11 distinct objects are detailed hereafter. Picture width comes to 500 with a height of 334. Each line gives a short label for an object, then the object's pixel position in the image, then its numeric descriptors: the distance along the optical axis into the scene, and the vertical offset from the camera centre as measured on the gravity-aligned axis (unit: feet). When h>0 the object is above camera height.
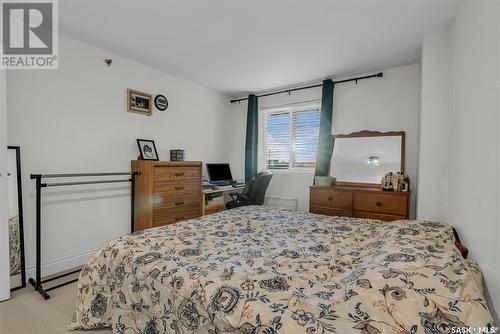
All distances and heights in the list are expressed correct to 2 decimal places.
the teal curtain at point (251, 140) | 14.11 +1.13
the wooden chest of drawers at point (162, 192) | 9.60 -1.44
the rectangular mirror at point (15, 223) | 7.09 -2.00
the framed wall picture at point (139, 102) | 10.05 +2.35
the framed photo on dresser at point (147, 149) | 10.34 +0.36
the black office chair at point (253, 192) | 11.35 -1.55
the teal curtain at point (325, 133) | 11.68 +1.34
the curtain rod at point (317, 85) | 10.72 +3.81
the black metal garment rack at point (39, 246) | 6.84 -2.60
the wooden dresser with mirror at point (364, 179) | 9.38 -0.84
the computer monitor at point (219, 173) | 13.56 -0.82
